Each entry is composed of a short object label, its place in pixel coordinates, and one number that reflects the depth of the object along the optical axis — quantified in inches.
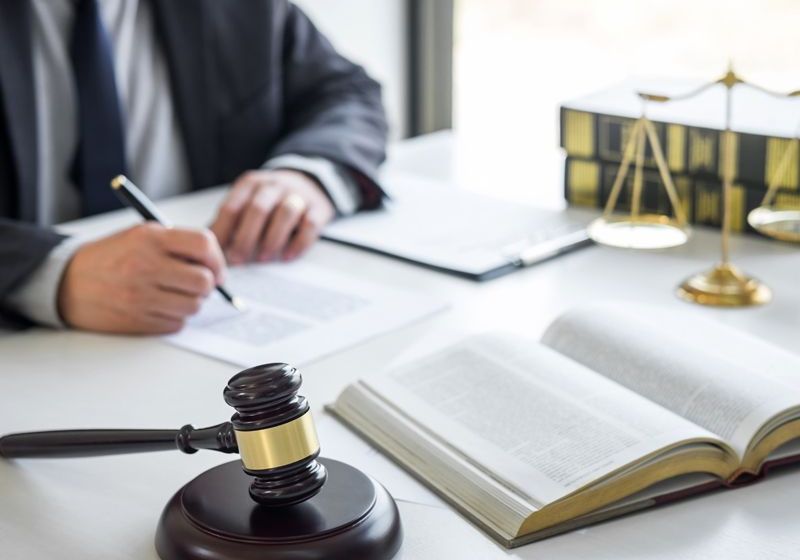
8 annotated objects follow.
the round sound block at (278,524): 29.2
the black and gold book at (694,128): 57.7
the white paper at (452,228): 57.2
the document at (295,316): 46.4
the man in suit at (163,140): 50.2
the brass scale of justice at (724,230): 49.8
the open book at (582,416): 32.7
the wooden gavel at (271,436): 29.2
